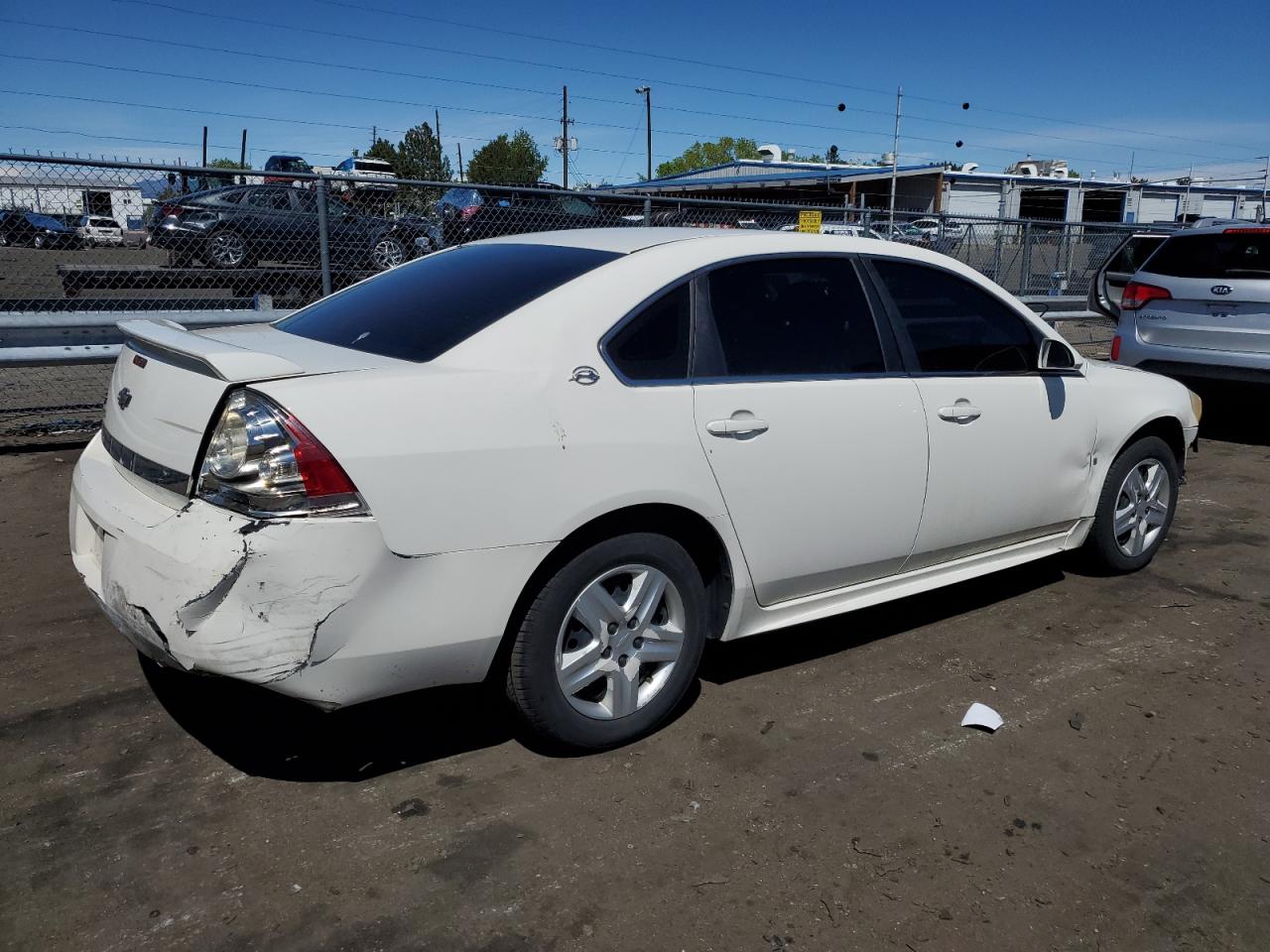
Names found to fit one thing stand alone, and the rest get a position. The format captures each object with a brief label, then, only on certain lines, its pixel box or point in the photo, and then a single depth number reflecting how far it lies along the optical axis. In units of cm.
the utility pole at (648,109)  7081
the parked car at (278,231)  793
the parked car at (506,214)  870
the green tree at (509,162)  6731
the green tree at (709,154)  11006
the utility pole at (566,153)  5678
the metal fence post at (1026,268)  1265
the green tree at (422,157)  5503
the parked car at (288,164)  2884
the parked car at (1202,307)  777
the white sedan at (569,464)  258
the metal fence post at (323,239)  737
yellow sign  1059
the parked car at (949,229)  1253
